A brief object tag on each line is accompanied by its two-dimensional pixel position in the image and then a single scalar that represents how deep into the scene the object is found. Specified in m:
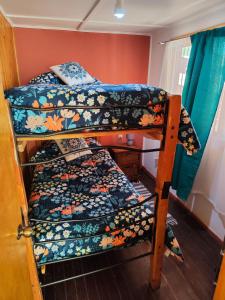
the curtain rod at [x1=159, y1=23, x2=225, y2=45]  2.02
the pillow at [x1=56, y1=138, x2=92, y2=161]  2.82
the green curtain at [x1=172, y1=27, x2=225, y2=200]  2.11
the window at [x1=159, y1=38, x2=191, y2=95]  2.73
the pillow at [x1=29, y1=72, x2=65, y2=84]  2.66
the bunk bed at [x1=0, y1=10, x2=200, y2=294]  0.88
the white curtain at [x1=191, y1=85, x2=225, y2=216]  2.24
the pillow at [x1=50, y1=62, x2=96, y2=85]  2.61
